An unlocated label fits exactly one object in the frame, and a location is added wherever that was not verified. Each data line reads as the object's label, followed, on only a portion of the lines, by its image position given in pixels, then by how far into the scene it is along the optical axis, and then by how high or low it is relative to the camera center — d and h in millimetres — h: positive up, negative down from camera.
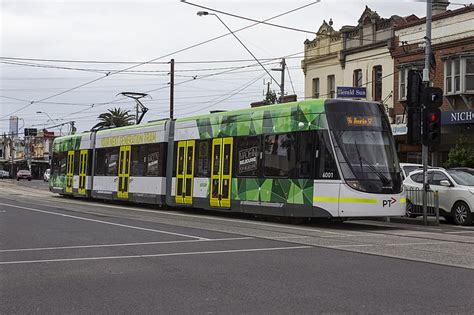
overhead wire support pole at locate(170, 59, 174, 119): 37181 +5730
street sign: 30734 +5051
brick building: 28359 +6068
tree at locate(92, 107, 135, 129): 70500 +7791
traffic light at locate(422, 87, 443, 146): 18406 +2324
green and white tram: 16078 +875
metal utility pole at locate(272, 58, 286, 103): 33794 +6703
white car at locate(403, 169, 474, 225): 17953 +108
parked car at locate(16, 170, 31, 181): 79438 +1237
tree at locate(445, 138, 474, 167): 26516 +1702
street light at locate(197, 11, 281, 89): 24781 +6843
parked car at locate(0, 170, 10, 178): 91644 +1346
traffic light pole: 18127 +3579
